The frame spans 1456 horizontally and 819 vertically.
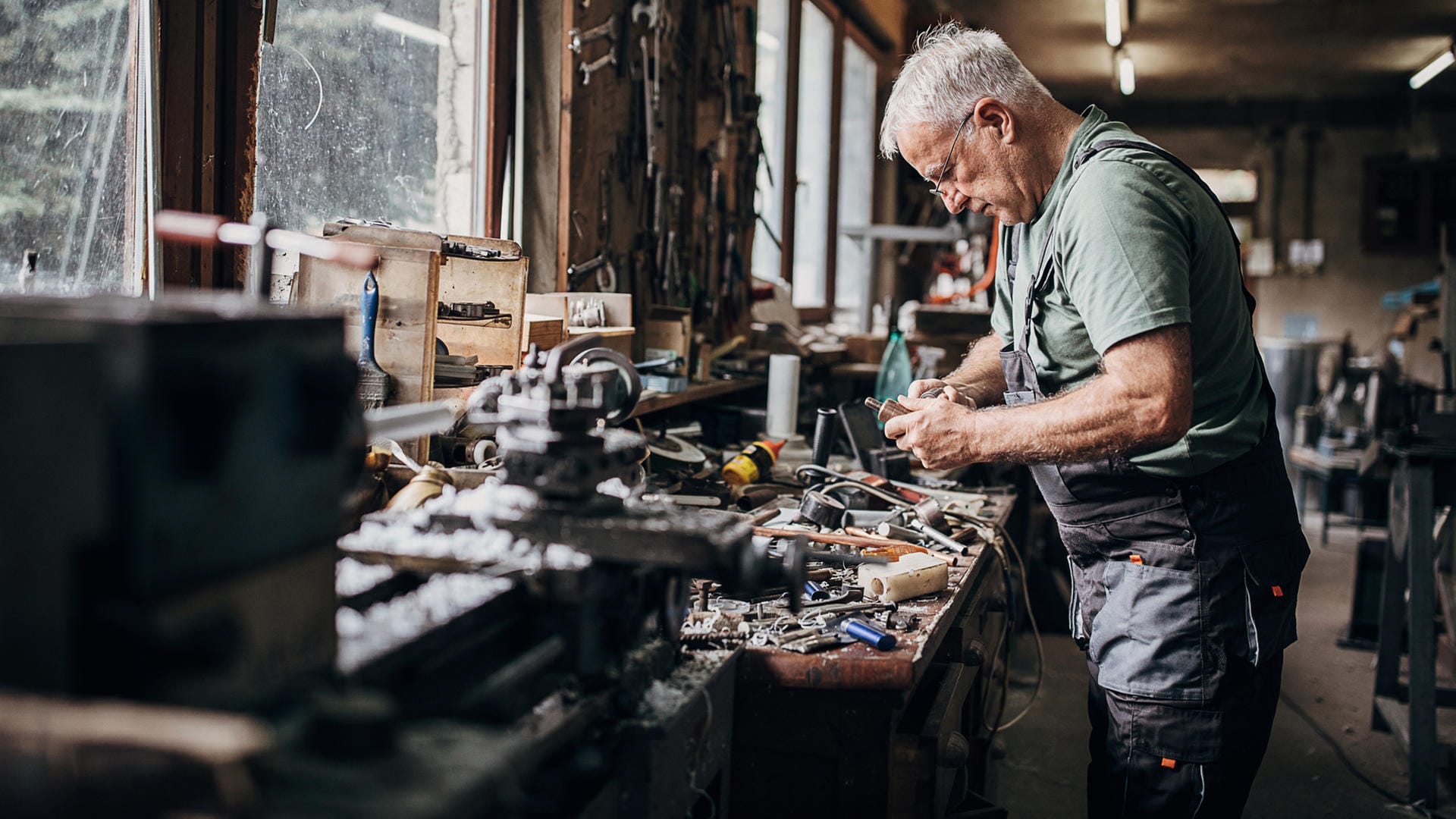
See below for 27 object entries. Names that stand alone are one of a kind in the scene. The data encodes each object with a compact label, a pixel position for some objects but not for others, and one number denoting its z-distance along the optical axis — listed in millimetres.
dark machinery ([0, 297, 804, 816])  631
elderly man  1531
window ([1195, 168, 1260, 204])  10414
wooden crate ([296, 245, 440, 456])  1868
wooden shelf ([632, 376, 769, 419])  2705
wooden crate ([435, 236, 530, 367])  2105
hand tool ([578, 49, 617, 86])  2799
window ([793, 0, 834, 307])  5699
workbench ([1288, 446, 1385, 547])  6051
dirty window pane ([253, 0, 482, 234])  2047
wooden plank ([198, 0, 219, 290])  1761
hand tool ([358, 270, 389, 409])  1827
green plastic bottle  3863
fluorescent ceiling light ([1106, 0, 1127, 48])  6641
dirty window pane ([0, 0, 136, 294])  1558
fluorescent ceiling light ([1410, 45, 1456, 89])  8047
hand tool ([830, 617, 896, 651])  1493
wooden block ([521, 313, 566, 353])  2193
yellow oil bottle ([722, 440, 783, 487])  2635
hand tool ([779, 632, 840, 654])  1452
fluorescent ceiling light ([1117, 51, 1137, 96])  8523
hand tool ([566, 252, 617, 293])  2805
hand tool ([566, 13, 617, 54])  2713
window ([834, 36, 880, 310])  6492
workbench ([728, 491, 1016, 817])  1423
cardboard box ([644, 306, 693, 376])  3035
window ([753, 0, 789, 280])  4871
